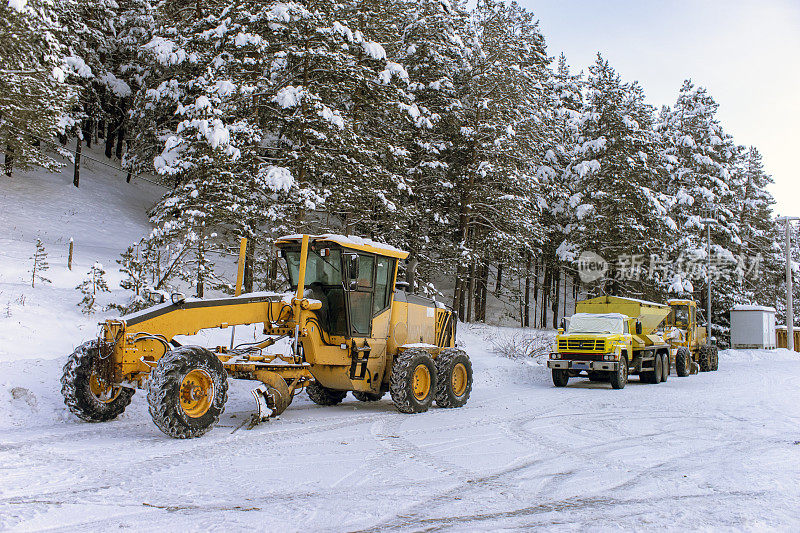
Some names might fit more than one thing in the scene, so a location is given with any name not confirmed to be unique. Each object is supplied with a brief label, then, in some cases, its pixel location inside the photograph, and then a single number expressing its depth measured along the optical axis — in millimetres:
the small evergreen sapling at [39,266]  17169
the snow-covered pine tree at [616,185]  33562
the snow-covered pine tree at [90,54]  33188
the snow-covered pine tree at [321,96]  19844
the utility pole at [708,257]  36338
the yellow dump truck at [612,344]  17688
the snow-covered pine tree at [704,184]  39375
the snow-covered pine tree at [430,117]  27234
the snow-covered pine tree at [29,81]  22375
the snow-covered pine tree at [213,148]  17453
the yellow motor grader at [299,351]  7699
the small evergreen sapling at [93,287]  15156
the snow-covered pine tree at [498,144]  28594
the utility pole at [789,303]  35844
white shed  37062
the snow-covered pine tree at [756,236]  46312
